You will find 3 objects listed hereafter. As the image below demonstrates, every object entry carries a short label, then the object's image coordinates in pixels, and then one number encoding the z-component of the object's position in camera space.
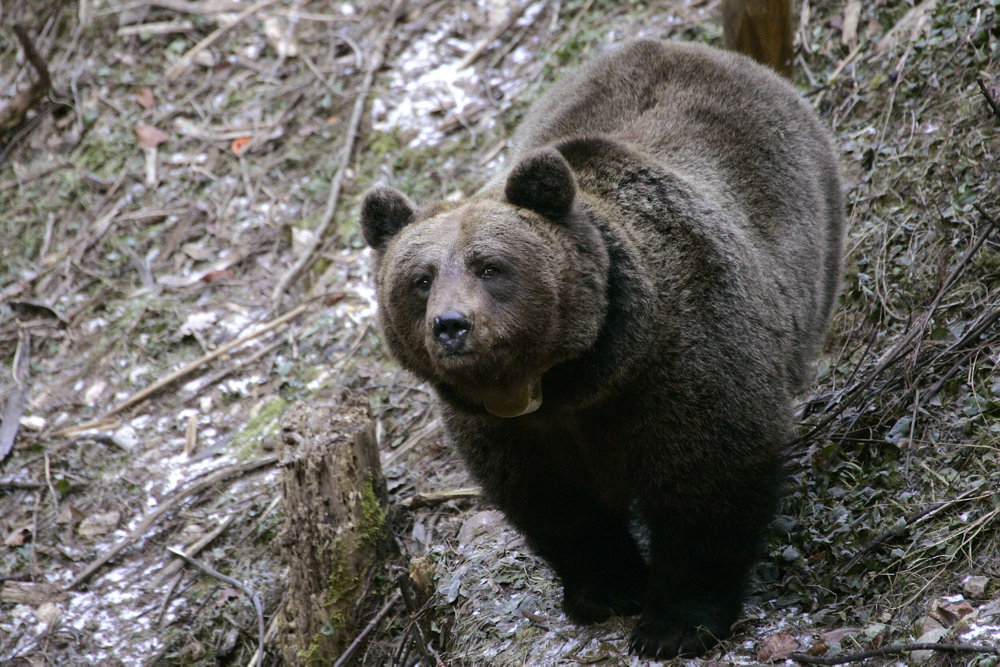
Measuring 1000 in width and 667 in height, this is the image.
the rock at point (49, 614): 15.96
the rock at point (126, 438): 18.86
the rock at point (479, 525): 14.78
